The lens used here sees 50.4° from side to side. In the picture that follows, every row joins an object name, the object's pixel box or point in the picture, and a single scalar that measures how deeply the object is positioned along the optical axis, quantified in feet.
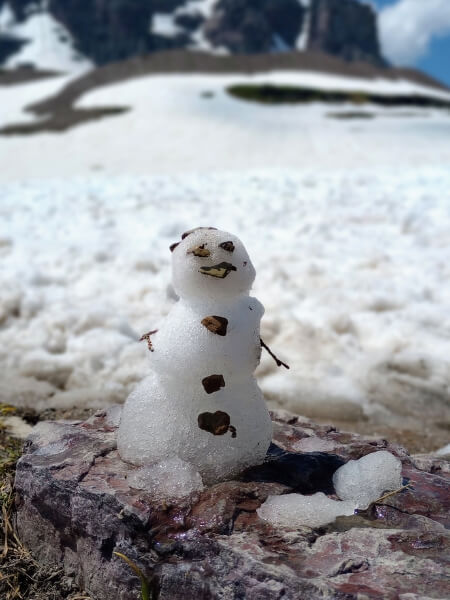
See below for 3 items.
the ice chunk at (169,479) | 1.20
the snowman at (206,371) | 1.23
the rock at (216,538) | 0.98
